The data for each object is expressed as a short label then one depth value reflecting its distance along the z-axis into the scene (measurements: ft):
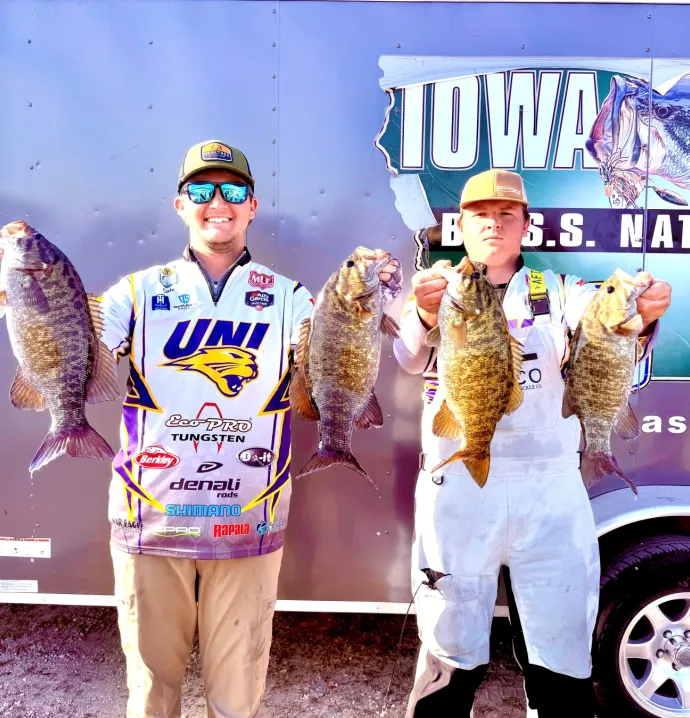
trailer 9.00
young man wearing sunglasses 7.43
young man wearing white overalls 7.36
